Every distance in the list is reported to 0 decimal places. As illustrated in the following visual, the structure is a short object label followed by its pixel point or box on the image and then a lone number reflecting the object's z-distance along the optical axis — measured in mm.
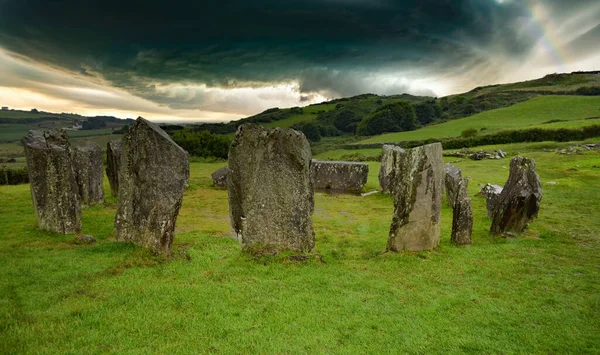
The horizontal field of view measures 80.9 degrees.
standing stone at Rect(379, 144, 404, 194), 21391
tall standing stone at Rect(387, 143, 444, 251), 10117
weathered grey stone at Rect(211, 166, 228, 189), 24438
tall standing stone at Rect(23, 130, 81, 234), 11273
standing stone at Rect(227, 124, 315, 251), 9719
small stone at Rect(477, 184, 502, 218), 14773
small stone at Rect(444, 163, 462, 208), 16672
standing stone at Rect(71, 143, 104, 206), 16641
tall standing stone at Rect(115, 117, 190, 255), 9453
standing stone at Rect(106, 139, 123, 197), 18234
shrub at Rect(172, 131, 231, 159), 46875
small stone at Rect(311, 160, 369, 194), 24016
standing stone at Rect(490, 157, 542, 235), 11797
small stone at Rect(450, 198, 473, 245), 11000
